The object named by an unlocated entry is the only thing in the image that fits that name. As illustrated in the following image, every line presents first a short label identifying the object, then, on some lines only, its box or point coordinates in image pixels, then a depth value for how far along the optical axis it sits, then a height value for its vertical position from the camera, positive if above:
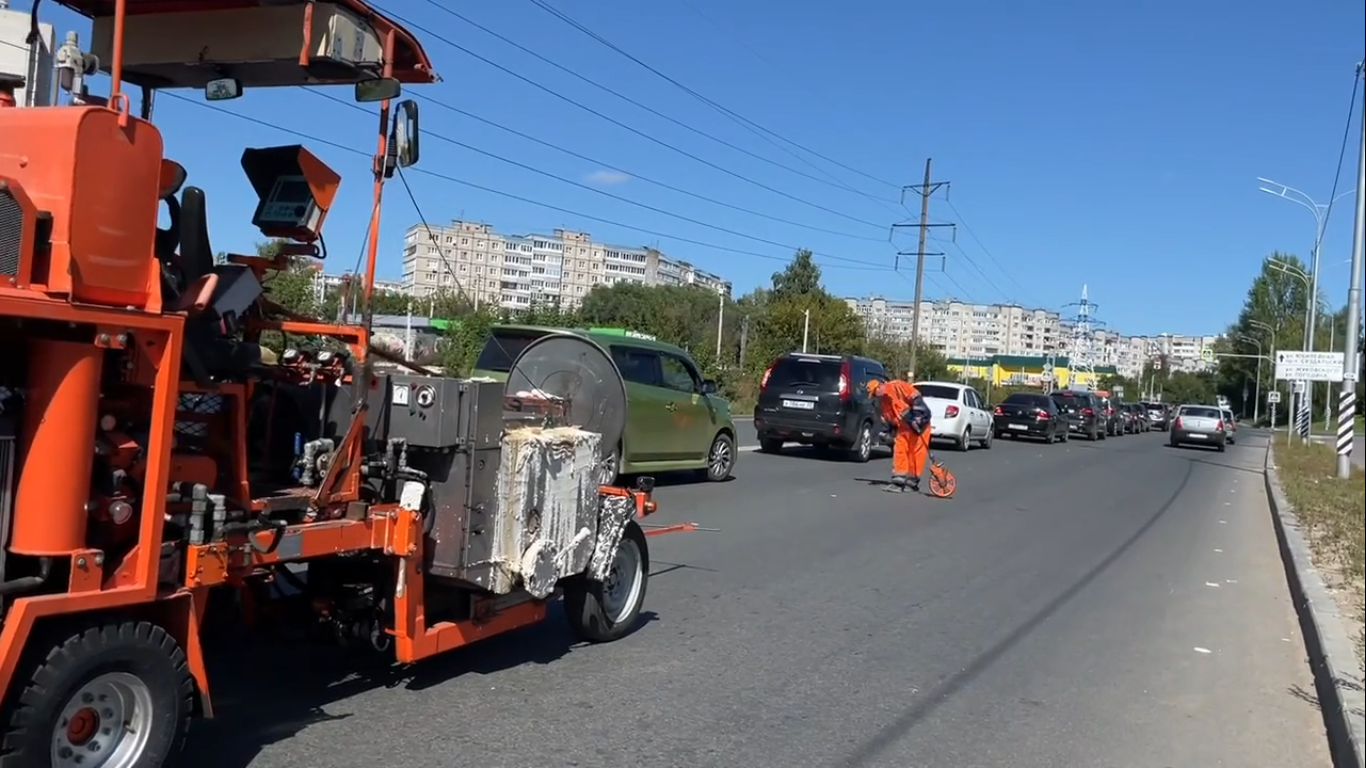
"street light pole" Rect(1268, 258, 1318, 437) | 39.09 +3.92
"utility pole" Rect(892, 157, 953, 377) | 49.75 +7.48
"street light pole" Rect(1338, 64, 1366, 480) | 22.02 +0.57
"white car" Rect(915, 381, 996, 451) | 27.20 -0.38
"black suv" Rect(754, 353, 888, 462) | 20.48 -0.30
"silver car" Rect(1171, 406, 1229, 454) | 38.44 -0.50
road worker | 16.12 -0.48
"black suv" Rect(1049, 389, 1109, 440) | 40.28 -0.26
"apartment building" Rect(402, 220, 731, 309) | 89.38 +11.30
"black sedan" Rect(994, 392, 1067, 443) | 35.00 -0.50
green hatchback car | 13.48 -0.40
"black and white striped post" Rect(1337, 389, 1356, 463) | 22.31 +0.01
